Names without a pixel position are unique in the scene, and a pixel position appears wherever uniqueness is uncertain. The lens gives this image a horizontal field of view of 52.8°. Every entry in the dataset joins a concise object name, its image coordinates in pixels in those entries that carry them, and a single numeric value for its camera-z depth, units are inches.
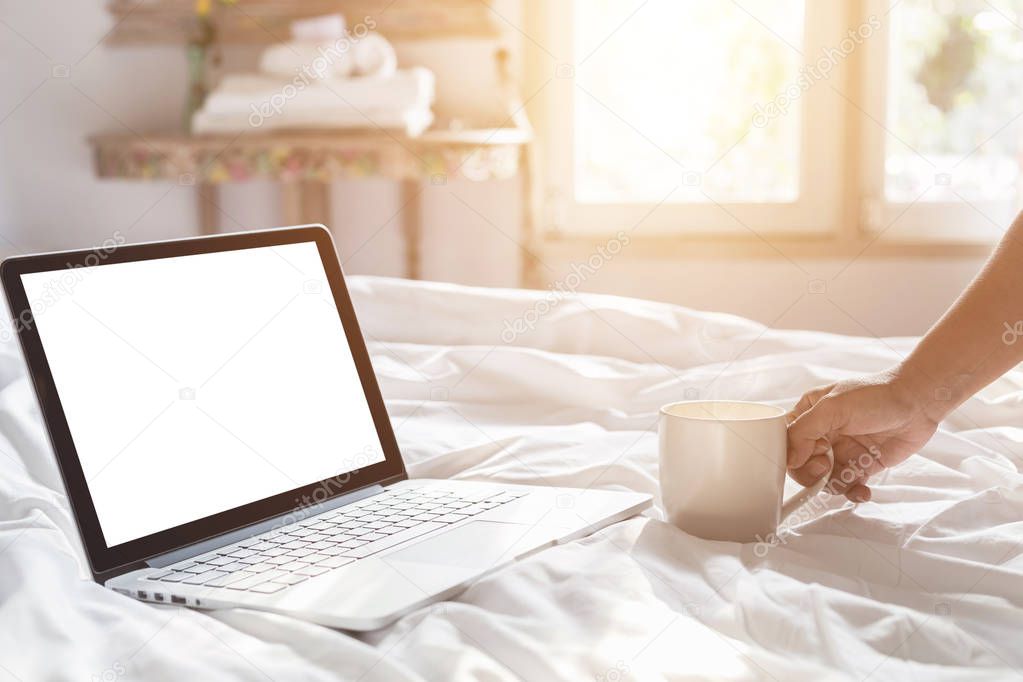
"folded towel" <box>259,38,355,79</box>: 82.0
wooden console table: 80.5
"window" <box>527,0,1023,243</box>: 89.0
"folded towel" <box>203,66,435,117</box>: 80.2
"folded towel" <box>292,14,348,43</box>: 84.1
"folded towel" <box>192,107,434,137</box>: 80.2
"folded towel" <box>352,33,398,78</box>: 83.0
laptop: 23.1
